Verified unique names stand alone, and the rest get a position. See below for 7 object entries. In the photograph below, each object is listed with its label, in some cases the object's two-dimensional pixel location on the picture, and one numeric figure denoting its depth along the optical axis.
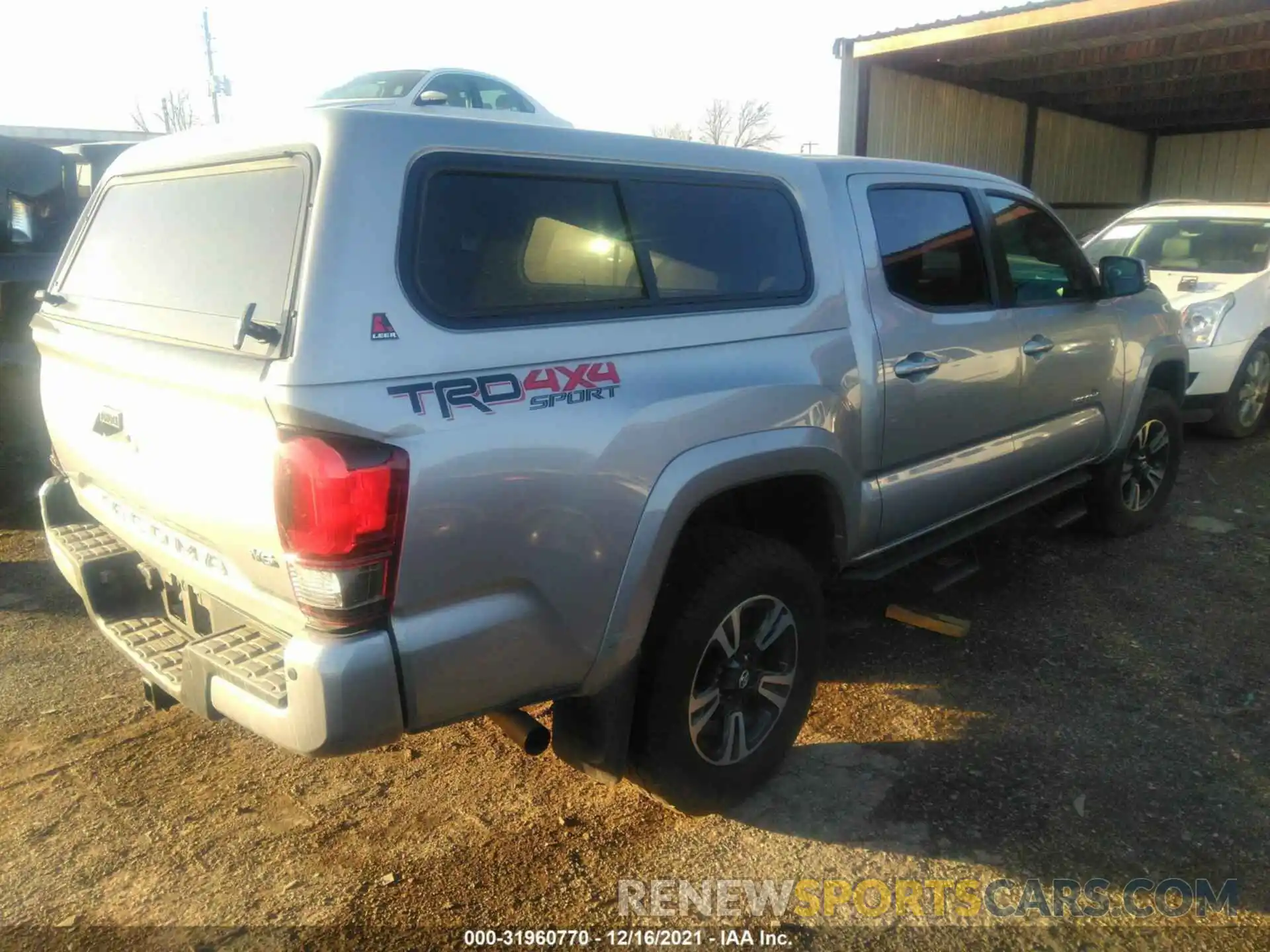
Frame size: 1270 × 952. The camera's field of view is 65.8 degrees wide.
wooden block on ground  4.18
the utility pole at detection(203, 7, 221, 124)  32.78
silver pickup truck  2.11
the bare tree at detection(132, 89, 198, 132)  46.75
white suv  7.46
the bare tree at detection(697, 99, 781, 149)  49.23
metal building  11.05
